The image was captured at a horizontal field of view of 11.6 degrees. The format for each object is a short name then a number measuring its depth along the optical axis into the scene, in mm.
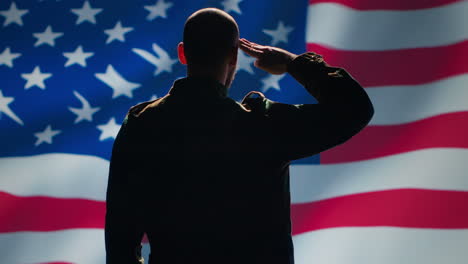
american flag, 8738
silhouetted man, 6517
